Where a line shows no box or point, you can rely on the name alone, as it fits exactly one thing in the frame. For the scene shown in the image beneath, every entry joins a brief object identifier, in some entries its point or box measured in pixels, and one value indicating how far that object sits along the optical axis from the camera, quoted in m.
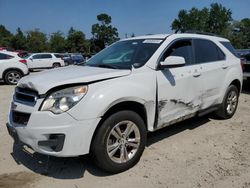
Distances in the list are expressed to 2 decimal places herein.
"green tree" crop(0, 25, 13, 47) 49.39
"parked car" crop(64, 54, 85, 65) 19.35
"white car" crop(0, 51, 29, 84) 8.67
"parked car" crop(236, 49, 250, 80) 6.55
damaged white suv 2.28
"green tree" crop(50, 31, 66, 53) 46.95
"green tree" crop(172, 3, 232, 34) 56.50
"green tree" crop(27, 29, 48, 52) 46.35
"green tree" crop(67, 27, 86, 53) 46.42
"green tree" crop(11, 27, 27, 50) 48.61
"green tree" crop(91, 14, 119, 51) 56.09
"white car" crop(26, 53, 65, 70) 15.38
